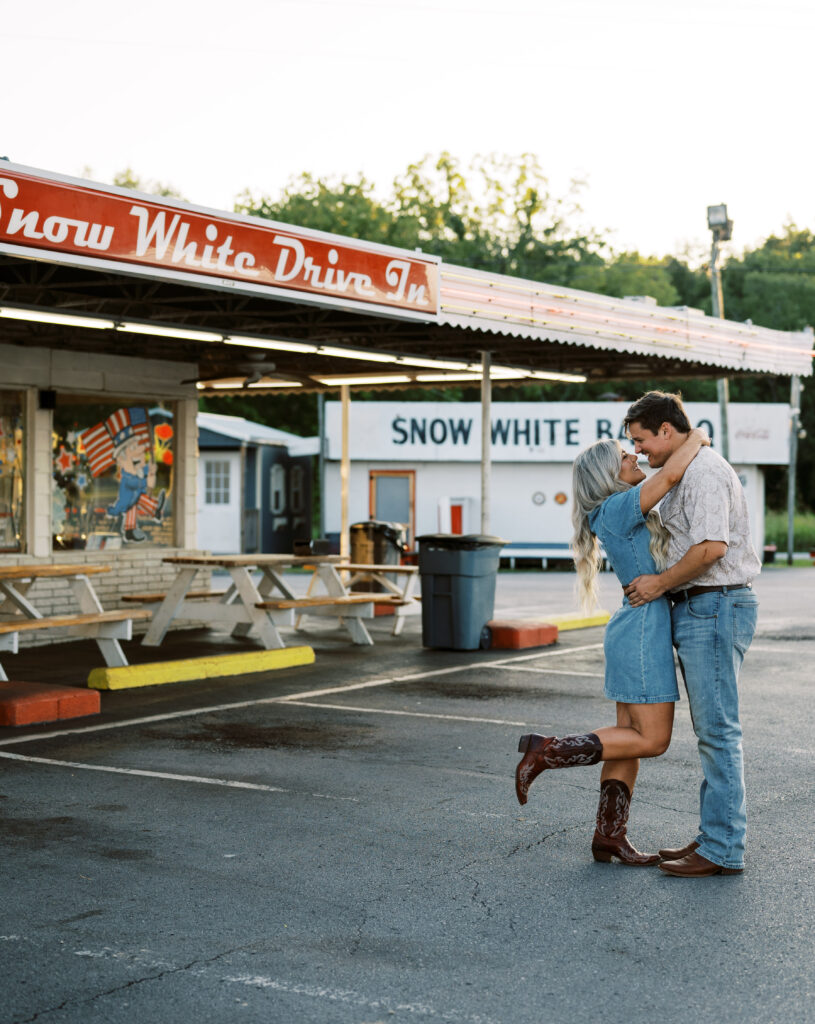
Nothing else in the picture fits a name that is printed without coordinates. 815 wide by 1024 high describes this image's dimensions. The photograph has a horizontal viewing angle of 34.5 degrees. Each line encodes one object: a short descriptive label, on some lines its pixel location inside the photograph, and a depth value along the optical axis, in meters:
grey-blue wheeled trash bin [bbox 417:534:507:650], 13.61
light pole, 29.64
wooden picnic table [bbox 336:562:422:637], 15.11
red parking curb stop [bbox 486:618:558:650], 14.11
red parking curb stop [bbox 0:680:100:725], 9.12
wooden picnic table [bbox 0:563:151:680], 10.88
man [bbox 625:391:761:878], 5.30
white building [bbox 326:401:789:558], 32.81
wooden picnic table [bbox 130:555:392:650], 12.58
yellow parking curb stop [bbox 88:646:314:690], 10.80
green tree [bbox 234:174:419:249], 57.53
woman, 5.39
